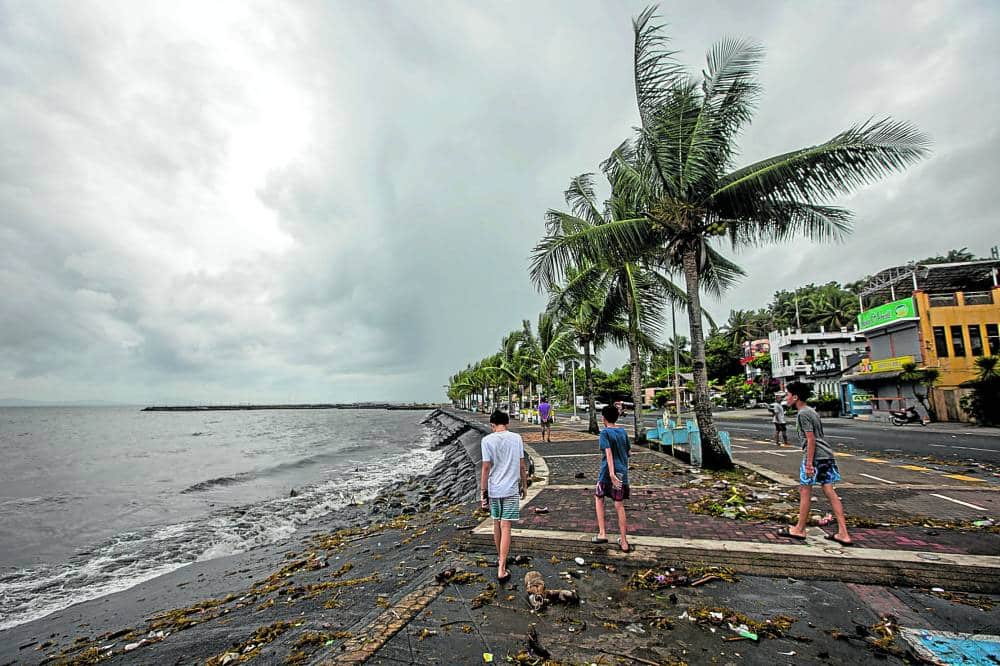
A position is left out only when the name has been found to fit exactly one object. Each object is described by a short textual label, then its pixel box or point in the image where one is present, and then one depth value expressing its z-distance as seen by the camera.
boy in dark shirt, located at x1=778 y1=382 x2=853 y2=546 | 5.10
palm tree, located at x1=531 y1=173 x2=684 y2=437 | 13.16
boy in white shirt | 4.72
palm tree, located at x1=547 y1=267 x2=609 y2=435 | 13.80
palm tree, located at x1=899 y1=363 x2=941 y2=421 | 24.64
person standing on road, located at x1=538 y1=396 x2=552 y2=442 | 18.64
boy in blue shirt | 5.06
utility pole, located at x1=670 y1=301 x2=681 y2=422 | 15.88
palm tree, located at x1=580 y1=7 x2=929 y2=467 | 9.12
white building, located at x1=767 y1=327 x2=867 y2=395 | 45.75
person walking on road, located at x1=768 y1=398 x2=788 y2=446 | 14.99
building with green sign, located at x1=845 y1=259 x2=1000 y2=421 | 25.69
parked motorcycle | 23.78
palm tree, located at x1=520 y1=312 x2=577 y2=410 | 20.77
